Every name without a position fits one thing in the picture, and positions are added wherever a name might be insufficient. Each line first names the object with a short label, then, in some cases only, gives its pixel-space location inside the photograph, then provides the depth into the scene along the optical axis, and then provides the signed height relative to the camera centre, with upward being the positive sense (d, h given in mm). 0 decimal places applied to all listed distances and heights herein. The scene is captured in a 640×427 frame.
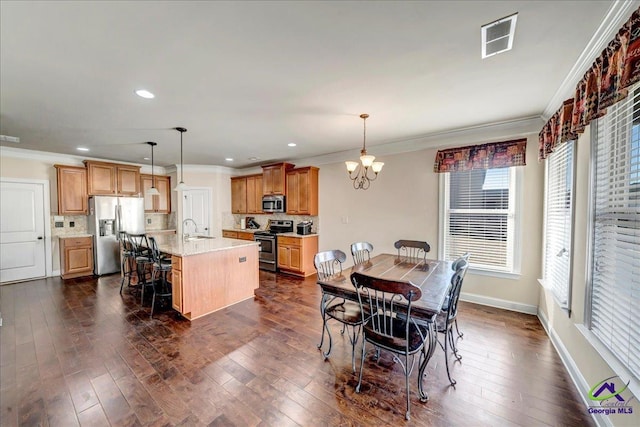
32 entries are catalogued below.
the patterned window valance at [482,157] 3254 +706
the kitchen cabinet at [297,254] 5074 -993
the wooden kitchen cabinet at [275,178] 5639 +664
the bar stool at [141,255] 3643 -765
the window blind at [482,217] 3418 -146
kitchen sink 4177 -568
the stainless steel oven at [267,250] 5453 -965
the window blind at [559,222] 2336 -156
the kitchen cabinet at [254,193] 6301 +344
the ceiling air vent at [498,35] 1512 +1121
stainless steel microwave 5724 +61
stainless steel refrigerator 5082 -408
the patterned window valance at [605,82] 1195 +738
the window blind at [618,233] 1417 -168
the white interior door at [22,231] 4547 -474
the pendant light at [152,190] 4258 +297
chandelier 4589 +539
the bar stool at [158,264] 3320 -802
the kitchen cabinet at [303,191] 5297 +349
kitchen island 3100 -916
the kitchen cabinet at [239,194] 6606 +335
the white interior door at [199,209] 6523 -68
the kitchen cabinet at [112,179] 5230 +610
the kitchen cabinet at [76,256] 4898 -1014
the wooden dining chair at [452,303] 2031 -829
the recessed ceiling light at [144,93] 2361 +1094
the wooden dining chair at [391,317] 1704 -909
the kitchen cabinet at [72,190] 4934 +338
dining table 1779 -689
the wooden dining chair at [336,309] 2203 -991
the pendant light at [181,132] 3499 +1090
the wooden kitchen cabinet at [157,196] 6180 +319
